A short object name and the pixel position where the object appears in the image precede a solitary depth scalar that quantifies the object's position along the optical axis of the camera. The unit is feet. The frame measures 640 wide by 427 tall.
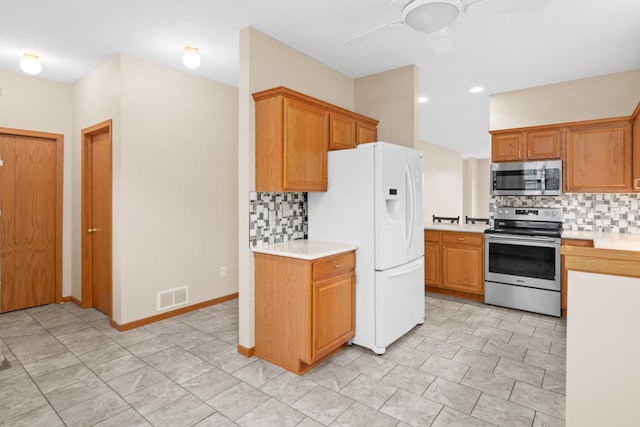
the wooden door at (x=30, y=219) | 12.81
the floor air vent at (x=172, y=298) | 12.27
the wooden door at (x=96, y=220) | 12.47
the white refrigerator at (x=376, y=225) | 9.51
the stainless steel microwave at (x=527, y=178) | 13.21
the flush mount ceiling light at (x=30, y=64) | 10.99
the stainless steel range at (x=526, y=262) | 12.53
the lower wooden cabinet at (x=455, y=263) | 14.23
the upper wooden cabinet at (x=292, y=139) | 9.06
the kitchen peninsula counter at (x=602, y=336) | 5.05
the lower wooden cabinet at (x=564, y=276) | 11.89
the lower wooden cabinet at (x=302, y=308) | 8.40
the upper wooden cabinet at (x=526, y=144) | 13.33
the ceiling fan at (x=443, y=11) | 6.12
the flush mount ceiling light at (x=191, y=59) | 10.37
